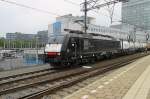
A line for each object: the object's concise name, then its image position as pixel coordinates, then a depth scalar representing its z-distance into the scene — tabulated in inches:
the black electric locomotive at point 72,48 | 698.2
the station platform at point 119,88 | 311.7
